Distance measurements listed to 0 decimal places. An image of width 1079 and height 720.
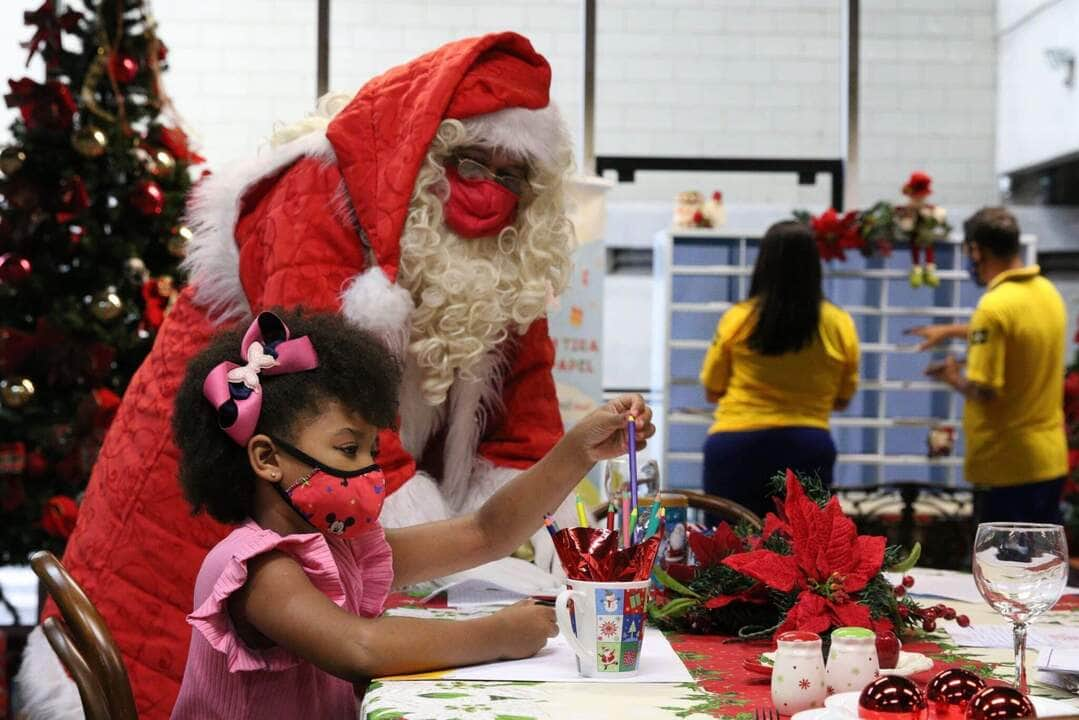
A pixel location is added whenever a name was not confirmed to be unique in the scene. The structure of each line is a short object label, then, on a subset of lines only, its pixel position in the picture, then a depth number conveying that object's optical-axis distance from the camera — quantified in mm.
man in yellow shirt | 4238
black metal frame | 6566
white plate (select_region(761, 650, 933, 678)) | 1317
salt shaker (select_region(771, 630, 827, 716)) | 1182
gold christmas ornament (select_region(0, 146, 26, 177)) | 4043
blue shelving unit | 6141
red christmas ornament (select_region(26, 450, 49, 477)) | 4047
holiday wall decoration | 5992
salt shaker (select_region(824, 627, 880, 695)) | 1203
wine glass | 1262
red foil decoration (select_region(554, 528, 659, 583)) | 1348
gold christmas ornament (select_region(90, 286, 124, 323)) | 4039
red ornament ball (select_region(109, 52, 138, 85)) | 4258
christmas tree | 4043
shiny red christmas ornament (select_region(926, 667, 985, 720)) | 1058
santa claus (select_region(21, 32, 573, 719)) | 2084
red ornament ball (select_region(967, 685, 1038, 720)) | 1002
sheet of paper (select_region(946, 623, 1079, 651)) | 1555
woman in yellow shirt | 4105
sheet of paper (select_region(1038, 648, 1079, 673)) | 1326
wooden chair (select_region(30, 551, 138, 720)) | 1360
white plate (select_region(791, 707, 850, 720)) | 1104
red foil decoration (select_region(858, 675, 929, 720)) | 1059
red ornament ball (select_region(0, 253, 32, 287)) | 4039
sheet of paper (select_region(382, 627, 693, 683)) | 1327
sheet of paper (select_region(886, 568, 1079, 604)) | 1934
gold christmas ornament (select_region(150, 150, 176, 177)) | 4250
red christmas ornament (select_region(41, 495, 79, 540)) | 3932
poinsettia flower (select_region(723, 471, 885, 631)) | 1442
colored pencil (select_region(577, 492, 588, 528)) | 1506
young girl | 1350
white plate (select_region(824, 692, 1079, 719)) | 1122
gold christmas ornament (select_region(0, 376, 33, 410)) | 4027
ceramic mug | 1327
